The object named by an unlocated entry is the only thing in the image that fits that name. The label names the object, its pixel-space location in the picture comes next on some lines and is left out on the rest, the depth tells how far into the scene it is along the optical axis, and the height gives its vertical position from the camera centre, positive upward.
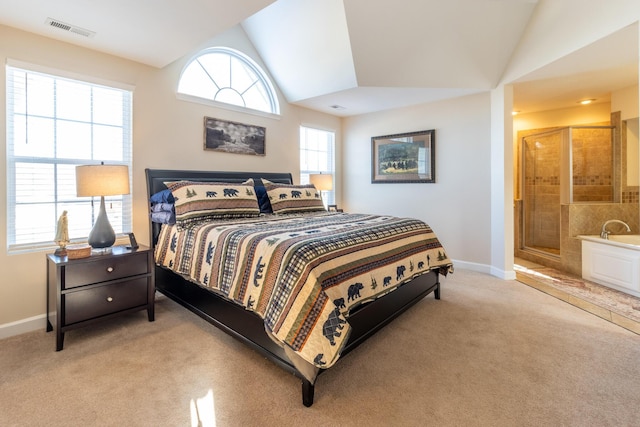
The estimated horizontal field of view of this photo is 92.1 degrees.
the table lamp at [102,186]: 2.35 +0.23
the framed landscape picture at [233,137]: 3.65 +0.98
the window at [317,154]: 4.93 +1.02
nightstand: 2.20 -0.55
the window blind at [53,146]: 2.43 +0.61
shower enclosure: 4.30 +0.56
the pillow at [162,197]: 2.86 +0.18
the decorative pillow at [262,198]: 3.57 +0.20
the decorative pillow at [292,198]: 3.46 +0.19
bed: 1.62 -0.38
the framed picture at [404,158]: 4.56 +0.88
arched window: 3.57 +1.69
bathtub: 3.22 -0.54
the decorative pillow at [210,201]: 2.76 +0.13
